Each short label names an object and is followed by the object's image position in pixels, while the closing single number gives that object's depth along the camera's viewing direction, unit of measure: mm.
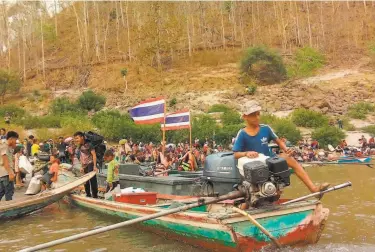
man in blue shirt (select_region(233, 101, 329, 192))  5969
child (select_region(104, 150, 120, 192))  9939
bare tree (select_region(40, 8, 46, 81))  54491
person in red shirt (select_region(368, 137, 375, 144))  26750
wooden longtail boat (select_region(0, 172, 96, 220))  9422
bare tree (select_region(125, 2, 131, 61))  55488
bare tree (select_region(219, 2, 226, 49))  57794
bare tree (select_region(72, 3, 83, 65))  57800
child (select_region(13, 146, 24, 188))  12344
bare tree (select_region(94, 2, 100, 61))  57188
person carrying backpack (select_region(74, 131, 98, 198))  10350
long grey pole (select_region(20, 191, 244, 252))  5117
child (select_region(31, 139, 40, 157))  19247
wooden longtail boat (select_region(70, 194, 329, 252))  5688
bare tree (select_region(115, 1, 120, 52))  59938
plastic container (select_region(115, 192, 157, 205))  8734
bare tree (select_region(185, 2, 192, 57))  55266
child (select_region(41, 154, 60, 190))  11523
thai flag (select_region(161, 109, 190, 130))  16802
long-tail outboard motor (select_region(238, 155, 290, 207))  5508
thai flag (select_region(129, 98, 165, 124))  13930
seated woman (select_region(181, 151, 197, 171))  13664
